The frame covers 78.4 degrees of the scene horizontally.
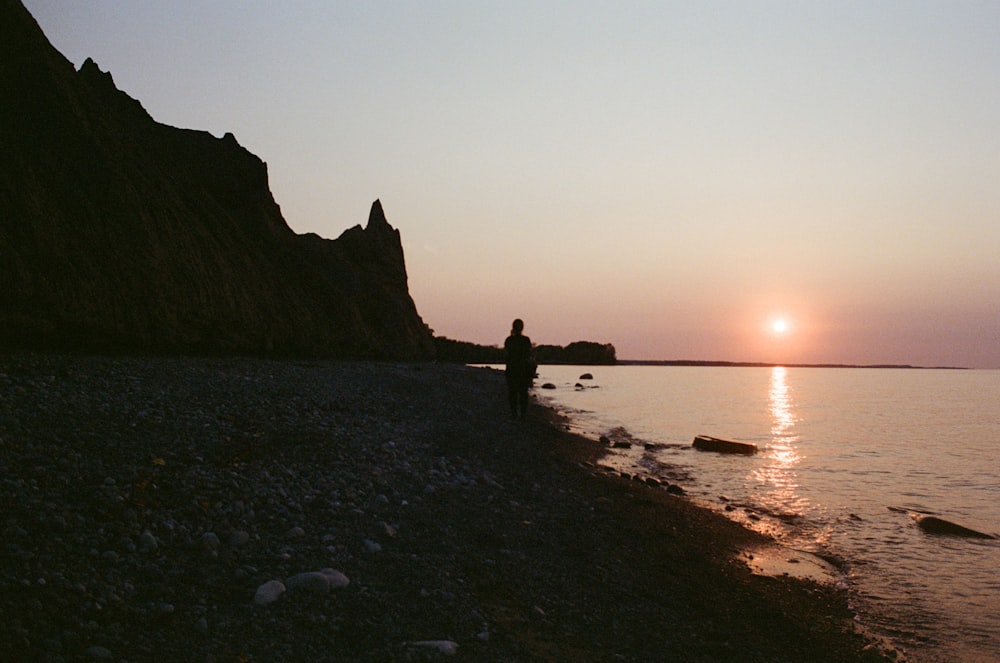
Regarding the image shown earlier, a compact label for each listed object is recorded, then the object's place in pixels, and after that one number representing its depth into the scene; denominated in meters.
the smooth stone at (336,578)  6.28
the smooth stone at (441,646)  5.46
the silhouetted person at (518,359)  21.39
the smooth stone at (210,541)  6.52
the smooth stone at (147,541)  6.19
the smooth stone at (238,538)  6.74
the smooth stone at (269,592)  5.73
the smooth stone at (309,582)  6.10
